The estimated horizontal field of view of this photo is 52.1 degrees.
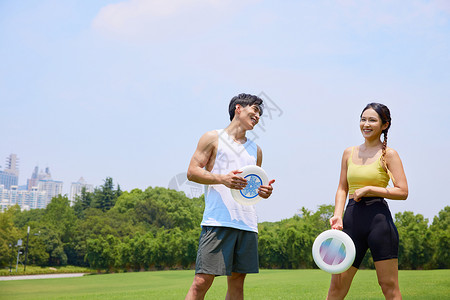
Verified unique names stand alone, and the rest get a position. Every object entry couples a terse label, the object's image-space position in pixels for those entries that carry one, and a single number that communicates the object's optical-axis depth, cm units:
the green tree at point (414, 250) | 2603
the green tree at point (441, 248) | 2555
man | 325
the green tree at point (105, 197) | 6588
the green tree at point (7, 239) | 3924
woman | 326
